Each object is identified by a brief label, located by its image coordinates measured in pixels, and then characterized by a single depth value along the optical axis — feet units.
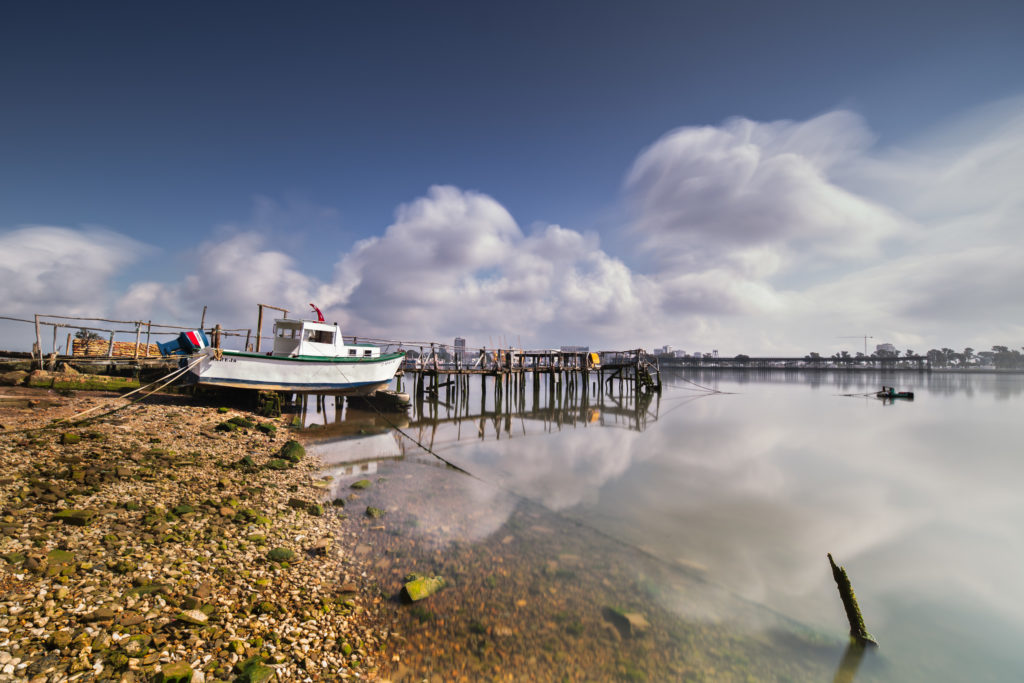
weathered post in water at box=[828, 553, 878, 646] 20.33
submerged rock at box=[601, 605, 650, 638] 21.09
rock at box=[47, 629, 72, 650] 13.59
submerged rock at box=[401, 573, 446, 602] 21.44
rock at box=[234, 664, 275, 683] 13.50
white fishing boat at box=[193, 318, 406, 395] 61.93
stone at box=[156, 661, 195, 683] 12.82
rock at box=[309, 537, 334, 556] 24.72
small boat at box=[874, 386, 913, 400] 161.48
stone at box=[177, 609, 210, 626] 16.07
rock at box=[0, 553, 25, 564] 17.53
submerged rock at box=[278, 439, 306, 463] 43.80
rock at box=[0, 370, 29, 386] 63.15
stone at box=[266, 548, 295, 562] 22.95
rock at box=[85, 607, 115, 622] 15.20
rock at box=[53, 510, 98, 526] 21.72
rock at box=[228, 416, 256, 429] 52.80
